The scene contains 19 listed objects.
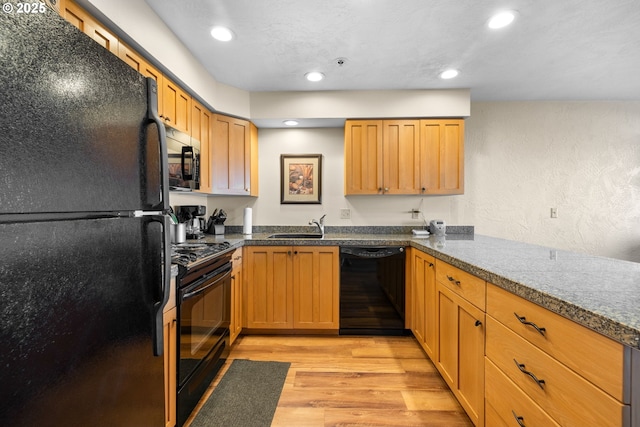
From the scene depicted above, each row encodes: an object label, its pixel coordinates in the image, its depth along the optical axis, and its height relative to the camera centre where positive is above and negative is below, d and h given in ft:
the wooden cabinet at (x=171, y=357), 4.27 -2.42
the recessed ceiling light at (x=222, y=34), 6.01 +4.16
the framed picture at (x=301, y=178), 10.25 +1.34
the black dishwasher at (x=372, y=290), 7.99 -2.37
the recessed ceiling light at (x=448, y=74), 7.80 +4.18
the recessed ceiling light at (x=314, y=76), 7.91 +4.17
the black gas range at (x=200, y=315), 4.72 -2.16
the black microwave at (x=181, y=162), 6.01 +1.21
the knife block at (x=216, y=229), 9.17 -0.58
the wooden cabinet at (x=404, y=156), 9.03 +1.94
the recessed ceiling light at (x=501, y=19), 5.48 +4.12
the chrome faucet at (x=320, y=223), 9.77 -0.40
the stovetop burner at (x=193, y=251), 4.86 -0.85
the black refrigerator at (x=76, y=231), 1.68 -0.15
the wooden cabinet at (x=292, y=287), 8.18 -2.32
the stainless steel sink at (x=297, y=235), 10.01 -0.87
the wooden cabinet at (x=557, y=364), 2.20 -1.56
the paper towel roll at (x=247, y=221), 9.74 -0.32
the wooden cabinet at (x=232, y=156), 8.55 +1.91
